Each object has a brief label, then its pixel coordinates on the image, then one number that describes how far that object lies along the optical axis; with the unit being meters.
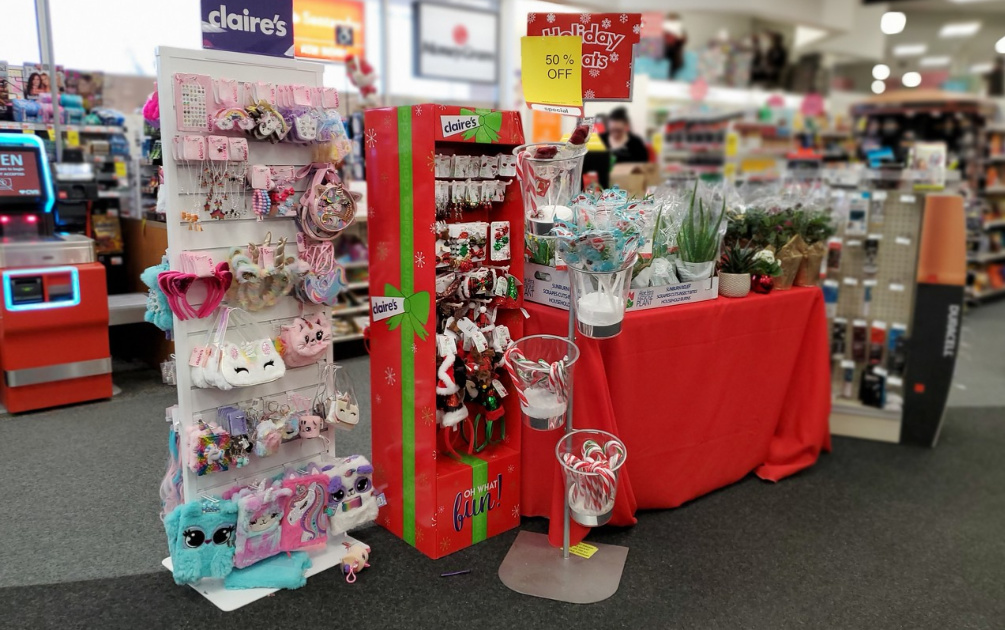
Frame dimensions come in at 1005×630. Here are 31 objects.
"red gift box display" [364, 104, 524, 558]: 2.59
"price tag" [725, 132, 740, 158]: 8.54
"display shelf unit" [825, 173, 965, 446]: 3.97
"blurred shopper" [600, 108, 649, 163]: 6.37
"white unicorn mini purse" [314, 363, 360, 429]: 2.71
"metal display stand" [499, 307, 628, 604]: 2.57
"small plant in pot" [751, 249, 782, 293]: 3.39
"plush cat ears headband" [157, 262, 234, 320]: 2.32
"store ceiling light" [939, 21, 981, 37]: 13.69
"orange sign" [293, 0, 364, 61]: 7.50
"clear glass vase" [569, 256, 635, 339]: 2.43
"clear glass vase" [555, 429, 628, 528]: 2.62
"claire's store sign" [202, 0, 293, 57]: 2.38
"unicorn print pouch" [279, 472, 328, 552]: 2.63
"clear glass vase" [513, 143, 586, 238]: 2.39
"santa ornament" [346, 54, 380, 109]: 5.58
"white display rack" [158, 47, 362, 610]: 2.32
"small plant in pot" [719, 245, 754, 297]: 3.31
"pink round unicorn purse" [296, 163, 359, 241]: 2.55
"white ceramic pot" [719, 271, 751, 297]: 3.31
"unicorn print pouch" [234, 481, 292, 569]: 2.52
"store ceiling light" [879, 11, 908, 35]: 13.29
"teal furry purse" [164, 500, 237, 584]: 2.43
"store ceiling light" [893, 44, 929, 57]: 14.16
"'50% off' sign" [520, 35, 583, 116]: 2.52
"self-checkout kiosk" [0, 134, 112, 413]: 4.03
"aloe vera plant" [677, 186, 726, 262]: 3.17
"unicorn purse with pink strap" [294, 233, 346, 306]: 2.60
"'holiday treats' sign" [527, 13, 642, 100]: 2.74
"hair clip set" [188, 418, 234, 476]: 2.43
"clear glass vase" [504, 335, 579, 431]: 2.57
